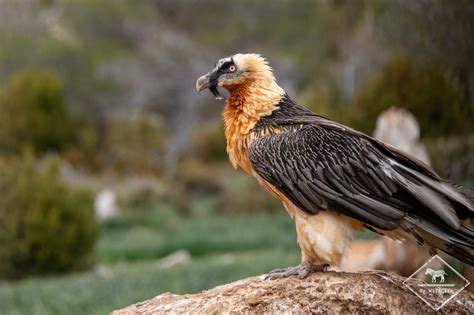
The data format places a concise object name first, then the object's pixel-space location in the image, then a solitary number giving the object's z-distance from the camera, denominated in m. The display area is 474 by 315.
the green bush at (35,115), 40.78
